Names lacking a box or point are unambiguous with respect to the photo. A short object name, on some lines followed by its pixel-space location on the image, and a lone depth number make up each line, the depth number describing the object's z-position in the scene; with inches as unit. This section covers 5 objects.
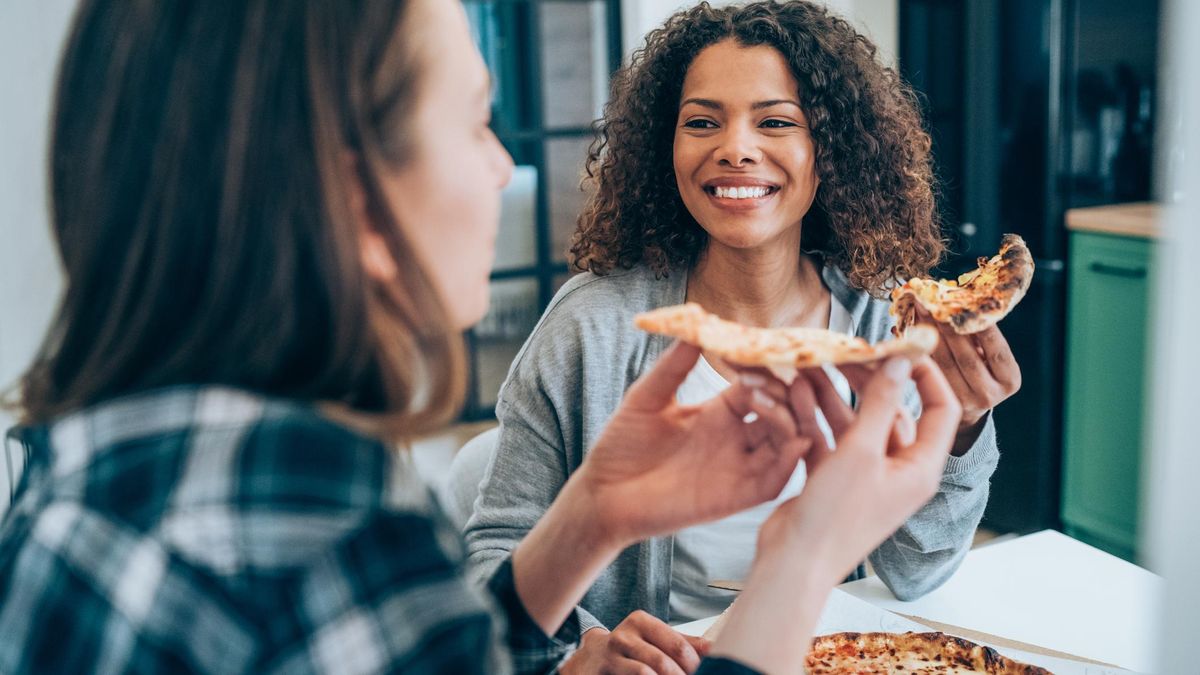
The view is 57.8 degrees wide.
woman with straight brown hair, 25.1
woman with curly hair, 59.9
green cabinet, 120.5
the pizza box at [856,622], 48.5
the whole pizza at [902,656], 44.2
